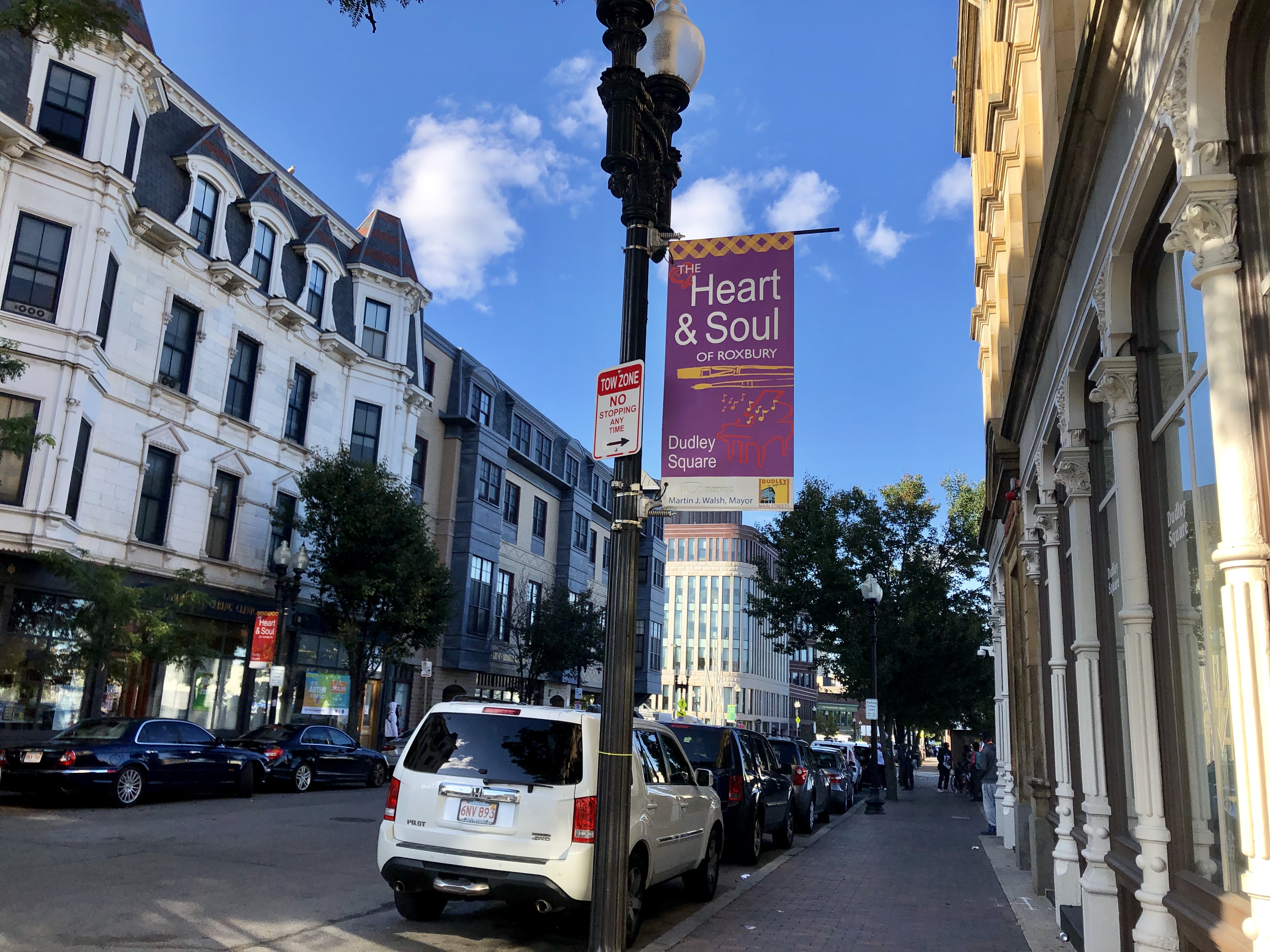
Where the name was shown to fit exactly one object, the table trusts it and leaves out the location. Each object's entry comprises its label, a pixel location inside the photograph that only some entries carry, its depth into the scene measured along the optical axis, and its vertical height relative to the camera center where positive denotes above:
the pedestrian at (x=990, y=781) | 21.03 -1.52
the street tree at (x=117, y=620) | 18.03 +1.07
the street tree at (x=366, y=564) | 27.38 +3.36
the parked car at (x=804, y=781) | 18.70 -1.32
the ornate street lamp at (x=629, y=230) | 5.72 +2.95
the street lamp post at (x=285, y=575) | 25.02 +2.70
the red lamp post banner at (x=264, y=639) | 23.95 +1.07
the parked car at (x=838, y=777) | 24.72 -1.59
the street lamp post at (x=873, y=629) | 26.00 +2.29
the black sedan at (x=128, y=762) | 15.27 -1.27
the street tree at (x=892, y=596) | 35.09 +4.10
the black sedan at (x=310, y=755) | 20.92 -1.38
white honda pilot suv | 7.82 -0.90
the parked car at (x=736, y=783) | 13.91 -1.02
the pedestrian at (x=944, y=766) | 42.78 -2.02
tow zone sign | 6.15 +1.73
